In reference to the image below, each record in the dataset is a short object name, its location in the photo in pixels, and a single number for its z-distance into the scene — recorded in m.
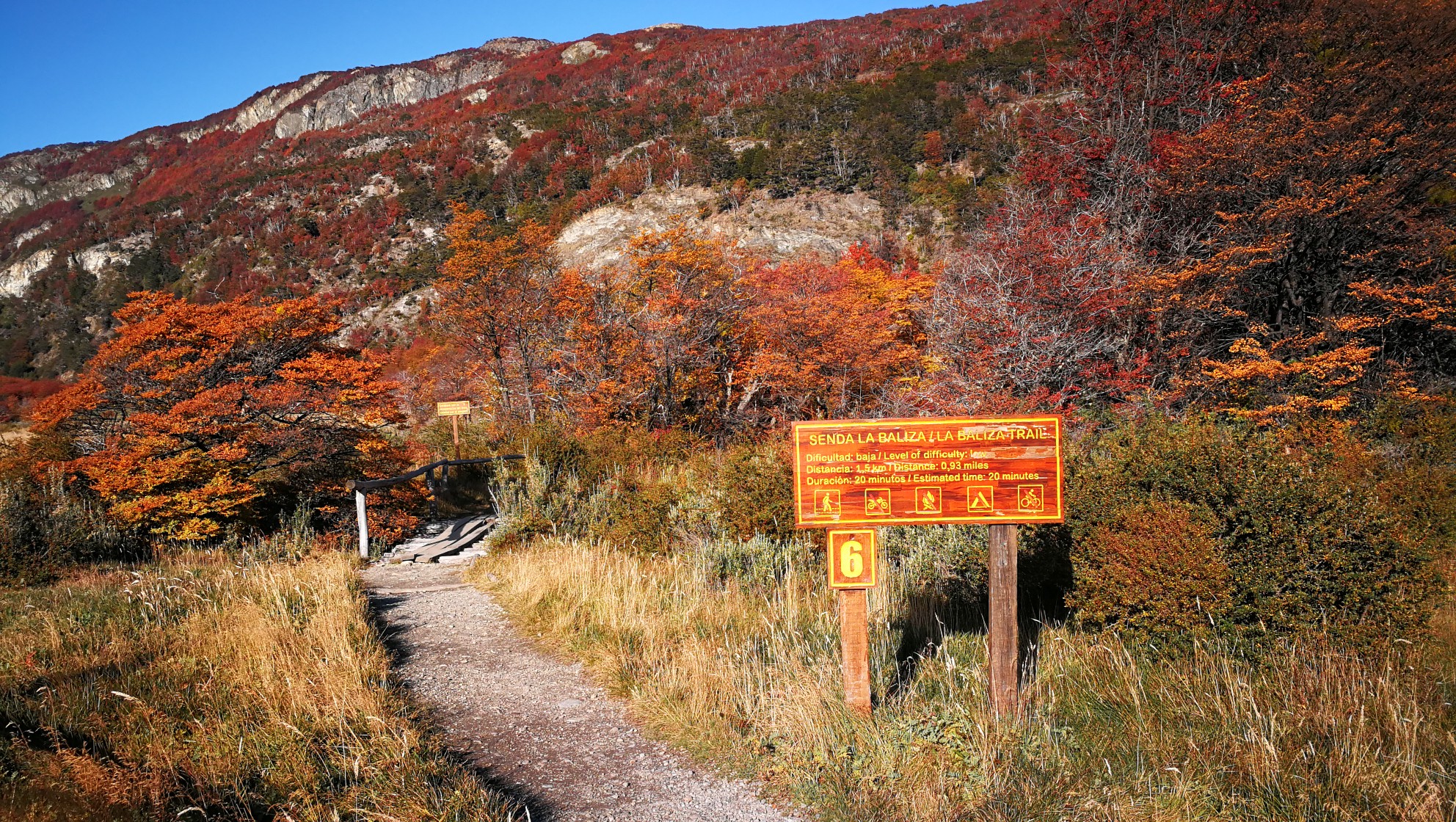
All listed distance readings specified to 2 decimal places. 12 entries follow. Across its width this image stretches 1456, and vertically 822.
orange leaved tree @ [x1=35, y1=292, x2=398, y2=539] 10.68
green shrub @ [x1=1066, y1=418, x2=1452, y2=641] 4.25
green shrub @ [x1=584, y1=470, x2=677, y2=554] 8.56
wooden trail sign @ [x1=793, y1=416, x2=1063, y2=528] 3.66
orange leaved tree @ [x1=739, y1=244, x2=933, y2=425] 19.25
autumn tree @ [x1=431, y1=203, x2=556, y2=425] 20.22
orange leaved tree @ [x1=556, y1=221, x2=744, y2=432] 19.75
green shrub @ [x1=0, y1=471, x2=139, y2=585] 8.88
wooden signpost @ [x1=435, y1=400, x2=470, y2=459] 16.03
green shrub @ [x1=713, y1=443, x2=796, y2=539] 7.75
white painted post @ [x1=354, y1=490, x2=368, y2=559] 9.83
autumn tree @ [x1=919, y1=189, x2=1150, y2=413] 13.95
